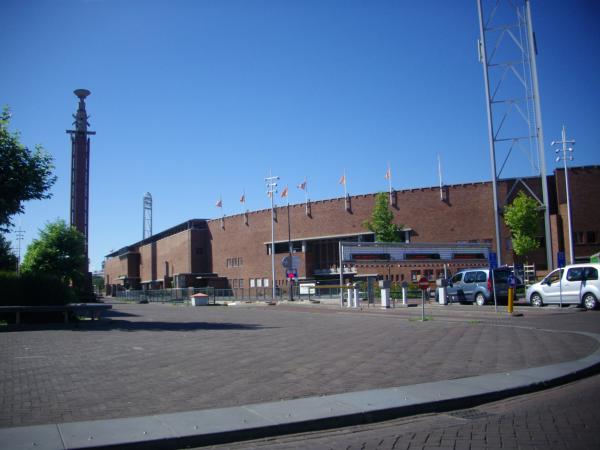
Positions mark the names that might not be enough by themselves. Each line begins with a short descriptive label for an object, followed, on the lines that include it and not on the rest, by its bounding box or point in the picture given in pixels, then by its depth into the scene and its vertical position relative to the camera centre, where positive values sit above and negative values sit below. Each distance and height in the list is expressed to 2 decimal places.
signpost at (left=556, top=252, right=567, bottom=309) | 24.41 -0.25
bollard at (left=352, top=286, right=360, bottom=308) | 33.09 -2.04
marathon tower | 72.81 +13.91
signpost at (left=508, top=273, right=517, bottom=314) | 22.09 -1.25
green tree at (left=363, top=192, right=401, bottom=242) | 55.44 +4.32
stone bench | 19.47 -1.29
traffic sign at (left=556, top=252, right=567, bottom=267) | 24.97 +0.03
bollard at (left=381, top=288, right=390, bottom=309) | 30.82 -1.95
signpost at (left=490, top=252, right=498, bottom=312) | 23.62 +0.03
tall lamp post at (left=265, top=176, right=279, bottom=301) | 61.75 +9.48
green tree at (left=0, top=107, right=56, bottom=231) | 21.05 +4.07
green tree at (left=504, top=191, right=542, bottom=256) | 50.78 +3.62
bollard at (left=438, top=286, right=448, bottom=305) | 31.11 -1.90
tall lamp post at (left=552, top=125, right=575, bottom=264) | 45.60 +9.13
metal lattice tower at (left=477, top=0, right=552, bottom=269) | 39.25 +11.62
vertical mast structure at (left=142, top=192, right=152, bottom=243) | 125.07 +16.13
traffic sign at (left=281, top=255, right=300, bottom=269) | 48.31 +0.53
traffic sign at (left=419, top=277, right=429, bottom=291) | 20.29 -0.73
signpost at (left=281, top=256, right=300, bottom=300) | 47.62 +0.35
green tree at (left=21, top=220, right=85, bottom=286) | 44.53 +1.90
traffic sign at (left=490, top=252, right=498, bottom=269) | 23.66 +0.05
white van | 22.77 -1.24
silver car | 28.34 -1.31
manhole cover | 7.18 -2.07
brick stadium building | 55.97 +4.40
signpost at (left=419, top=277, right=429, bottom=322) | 20.27 -0.75
